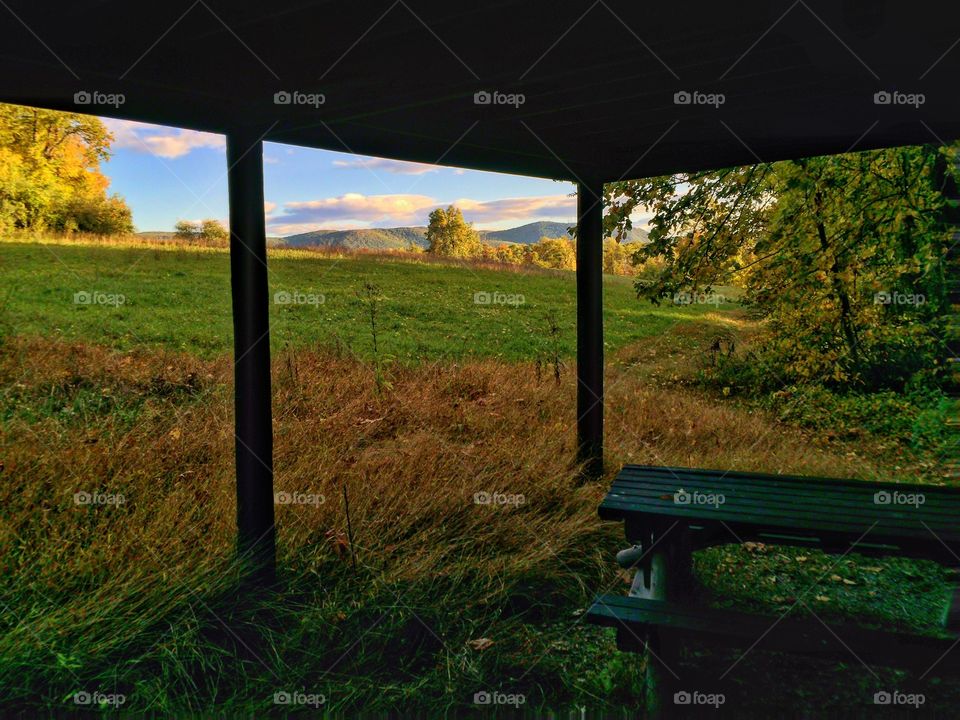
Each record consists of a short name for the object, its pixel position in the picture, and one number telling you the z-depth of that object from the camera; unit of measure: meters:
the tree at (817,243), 8.08
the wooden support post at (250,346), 3.57
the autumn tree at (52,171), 13.03
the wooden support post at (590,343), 5.41
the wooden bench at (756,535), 2.69
